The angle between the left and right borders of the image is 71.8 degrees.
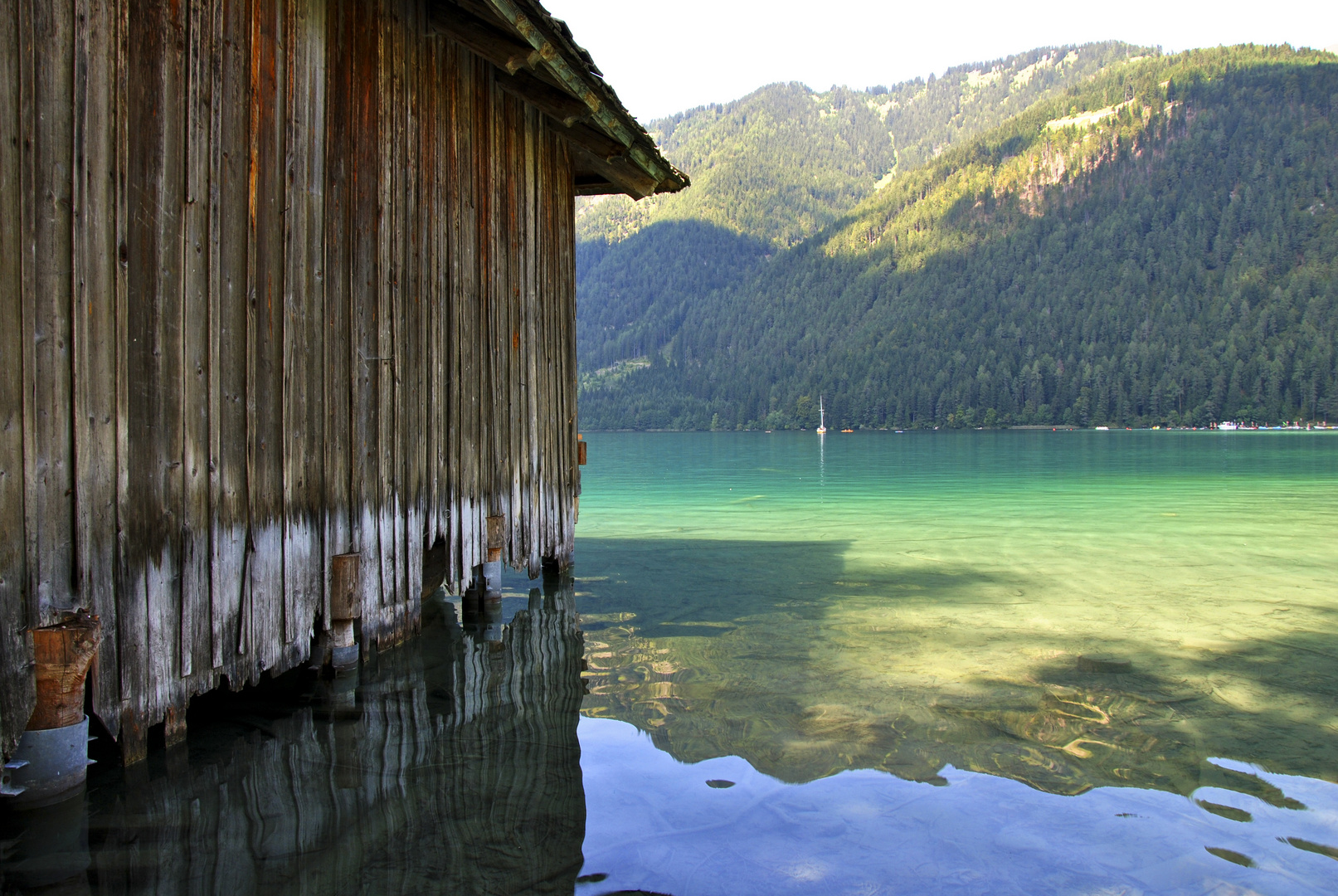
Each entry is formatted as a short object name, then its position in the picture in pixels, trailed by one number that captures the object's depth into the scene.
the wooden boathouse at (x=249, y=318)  3.59
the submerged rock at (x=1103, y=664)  6.85
